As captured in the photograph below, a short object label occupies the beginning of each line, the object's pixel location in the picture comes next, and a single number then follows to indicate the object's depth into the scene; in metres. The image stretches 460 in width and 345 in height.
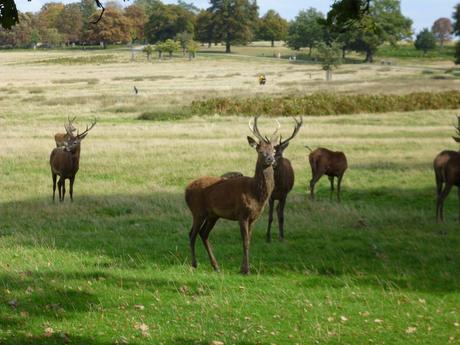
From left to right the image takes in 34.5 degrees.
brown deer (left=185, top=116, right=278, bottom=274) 11.41
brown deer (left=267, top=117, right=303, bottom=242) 14.12
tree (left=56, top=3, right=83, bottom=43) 143.30
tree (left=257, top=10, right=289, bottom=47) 162.88
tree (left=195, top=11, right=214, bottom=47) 141.88
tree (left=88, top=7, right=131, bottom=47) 126.75
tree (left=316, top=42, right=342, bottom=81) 82.06
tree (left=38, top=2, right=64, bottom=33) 148.61
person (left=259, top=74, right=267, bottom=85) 70.88
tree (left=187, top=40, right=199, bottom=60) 127.62
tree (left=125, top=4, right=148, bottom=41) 140.39
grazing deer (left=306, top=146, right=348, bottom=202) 19.69
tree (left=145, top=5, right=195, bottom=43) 138.62
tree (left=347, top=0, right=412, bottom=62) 108.53
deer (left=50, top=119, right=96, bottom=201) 19.77
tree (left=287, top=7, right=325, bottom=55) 123.38
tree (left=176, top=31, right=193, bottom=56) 135.00
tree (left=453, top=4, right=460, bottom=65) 86.16
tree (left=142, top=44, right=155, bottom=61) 125.84
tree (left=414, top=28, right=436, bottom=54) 141.25
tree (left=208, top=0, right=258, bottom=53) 138.62
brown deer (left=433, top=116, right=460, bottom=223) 16.41
